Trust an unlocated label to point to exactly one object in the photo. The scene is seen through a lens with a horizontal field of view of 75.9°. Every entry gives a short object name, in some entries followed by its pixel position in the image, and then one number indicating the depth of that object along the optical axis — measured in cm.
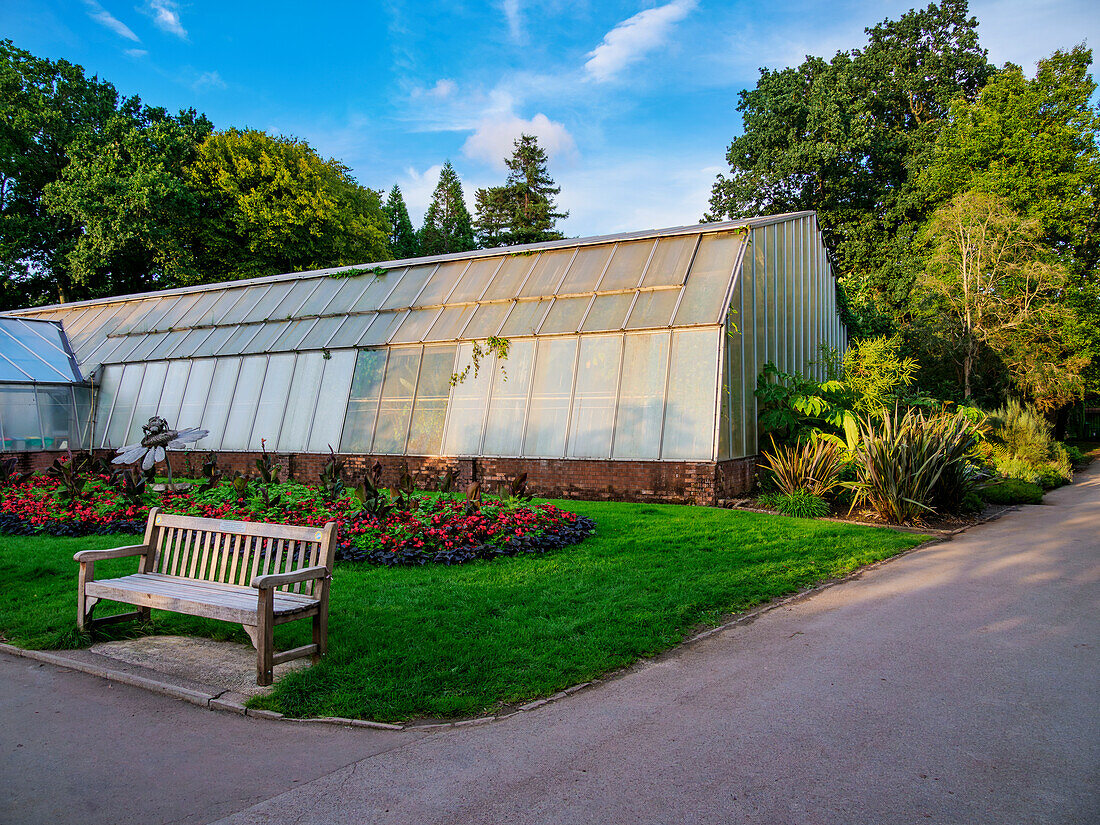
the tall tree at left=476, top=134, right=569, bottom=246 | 4931
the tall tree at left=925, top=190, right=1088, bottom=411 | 2372
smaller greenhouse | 1902
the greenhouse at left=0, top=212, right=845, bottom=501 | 1303
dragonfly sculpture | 1023
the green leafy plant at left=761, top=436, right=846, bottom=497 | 1207
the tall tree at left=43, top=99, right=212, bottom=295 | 2862
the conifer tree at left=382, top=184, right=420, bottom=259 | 5775
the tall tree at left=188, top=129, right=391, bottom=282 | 3155
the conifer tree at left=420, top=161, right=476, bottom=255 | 5862
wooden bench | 457
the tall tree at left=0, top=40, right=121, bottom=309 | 2970
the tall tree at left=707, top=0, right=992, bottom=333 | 3284
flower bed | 798
